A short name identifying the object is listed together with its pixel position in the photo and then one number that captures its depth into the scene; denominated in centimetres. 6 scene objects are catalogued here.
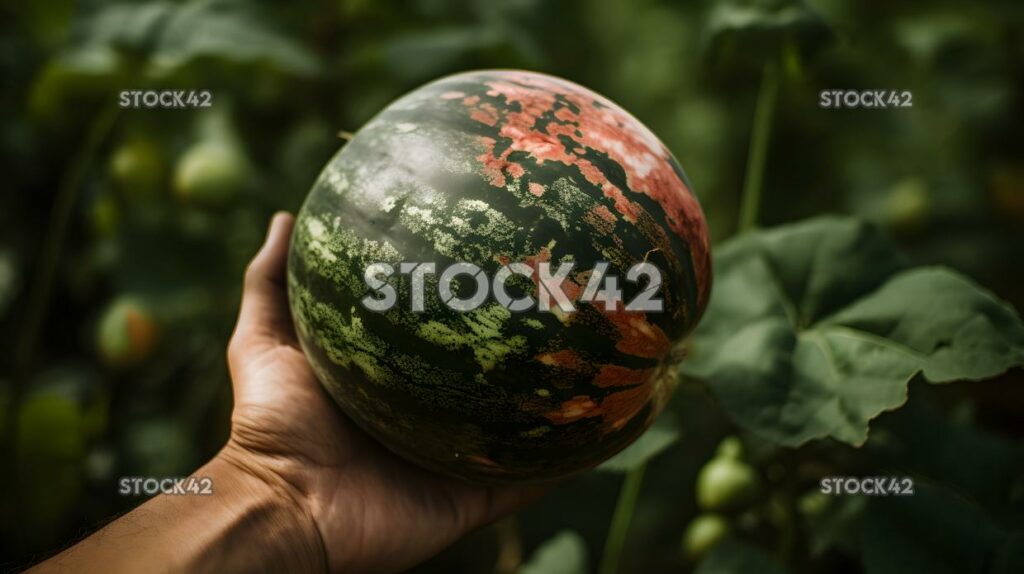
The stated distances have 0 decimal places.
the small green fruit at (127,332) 79
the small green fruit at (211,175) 75
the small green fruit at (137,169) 79
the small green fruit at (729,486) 63
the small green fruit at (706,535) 65
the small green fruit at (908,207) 78
